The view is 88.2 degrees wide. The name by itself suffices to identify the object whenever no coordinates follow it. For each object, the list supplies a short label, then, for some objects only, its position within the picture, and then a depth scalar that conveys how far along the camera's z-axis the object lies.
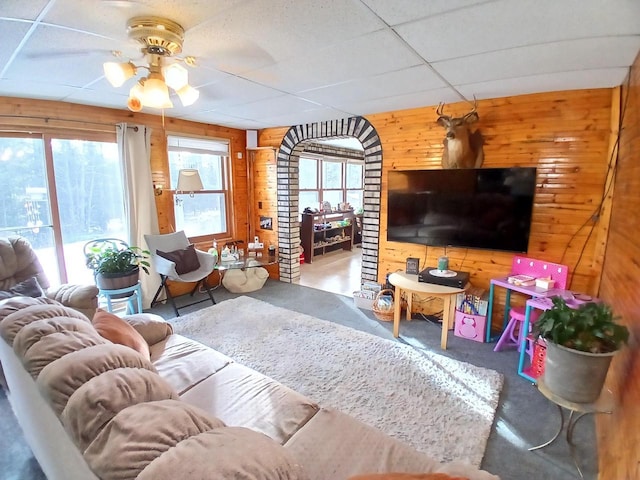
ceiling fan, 1.62
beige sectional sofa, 0.71
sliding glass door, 2.99
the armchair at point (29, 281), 2.45
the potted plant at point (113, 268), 3.05
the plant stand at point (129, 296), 3.08
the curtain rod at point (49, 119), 2.88
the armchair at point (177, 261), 3.57
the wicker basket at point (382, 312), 3.47
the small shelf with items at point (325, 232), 6.18
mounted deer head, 2.98
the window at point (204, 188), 4.21
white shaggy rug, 1.93
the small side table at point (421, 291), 2.85
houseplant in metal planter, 1.47
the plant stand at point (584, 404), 1.50
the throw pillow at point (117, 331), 1.54
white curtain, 3.55
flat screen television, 2.85
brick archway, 3.82
